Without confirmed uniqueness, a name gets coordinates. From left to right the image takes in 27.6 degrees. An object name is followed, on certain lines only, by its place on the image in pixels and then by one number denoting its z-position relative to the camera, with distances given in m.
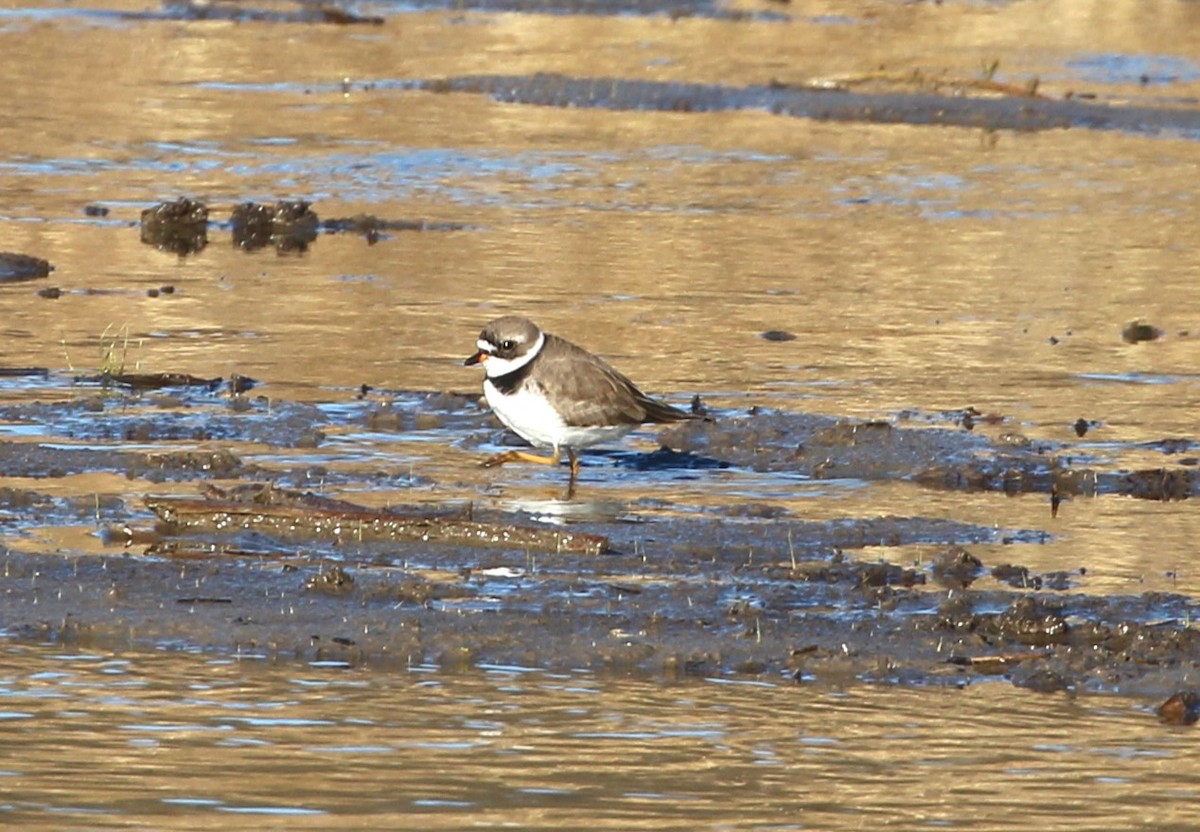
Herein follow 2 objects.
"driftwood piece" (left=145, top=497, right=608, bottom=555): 8.22
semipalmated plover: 9.46
